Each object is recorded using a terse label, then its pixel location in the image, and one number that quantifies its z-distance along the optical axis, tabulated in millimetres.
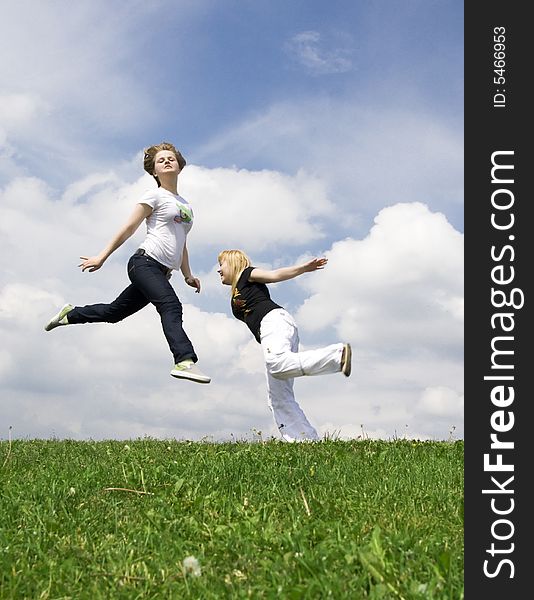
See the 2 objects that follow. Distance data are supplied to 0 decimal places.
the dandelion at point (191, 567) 4215
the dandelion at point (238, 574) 4148
